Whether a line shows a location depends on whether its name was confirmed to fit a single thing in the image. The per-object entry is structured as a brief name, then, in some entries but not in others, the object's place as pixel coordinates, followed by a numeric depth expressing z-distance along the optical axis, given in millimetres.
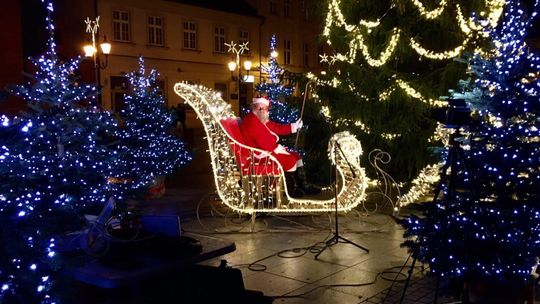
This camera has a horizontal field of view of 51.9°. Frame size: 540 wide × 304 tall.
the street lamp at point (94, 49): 14023
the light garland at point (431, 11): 10391
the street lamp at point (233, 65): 21094
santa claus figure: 7711
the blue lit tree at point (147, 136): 10930
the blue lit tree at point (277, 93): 11500
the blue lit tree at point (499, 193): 4871
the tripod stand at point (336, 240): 6814
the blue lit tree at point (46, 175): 3012
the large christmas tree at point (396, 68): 10617
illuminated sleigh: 7617
